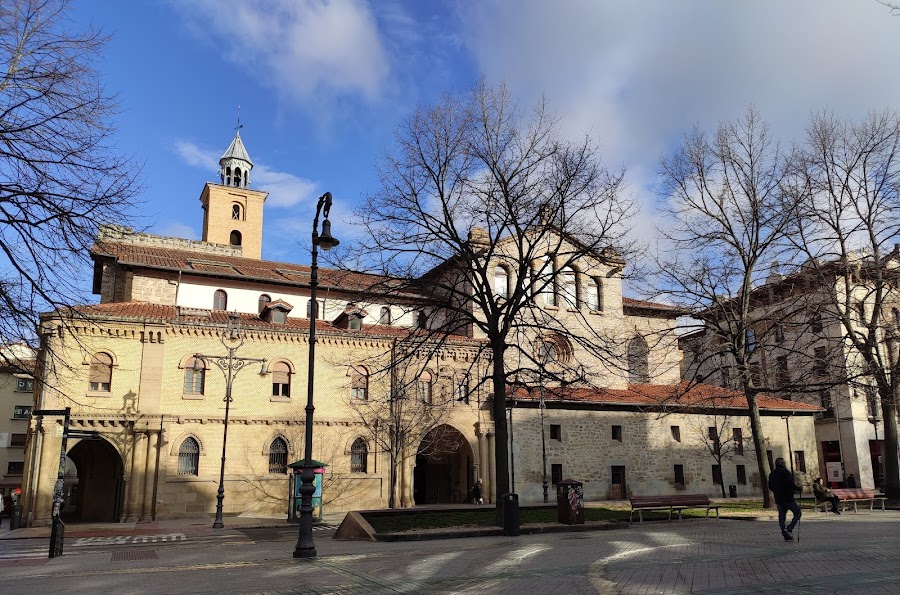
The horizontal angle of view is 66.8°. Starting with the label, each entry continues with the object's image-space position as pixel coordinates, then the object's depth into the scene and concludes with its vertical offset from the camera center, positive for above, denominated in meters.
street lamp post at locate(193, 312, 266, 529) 30.57 +4.23
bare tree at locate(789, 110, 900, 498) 23.08 +6.28
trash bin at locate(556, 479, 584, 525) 19.06 -1.52
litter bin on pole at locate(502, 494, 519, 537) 17.12 -1.71
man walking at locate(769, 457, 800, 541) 13.99 -0.98
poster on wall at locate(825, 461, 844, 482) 43.91 -1.72
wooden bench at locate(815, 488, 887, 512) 23.03 -1.72
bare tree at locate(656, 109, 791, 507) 24.17 +5.95
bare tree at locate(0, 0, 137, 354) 11.49 +4.33
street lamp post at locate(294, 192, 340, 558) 13.18 -0.51
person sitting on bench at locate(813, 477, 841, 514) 22.05 -1.62
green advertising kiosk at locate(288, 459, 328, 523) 25.88 -1.69
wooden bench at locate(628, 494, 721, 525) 20.16 -1.63
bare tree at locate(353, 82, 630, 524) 19.94 +6.40
